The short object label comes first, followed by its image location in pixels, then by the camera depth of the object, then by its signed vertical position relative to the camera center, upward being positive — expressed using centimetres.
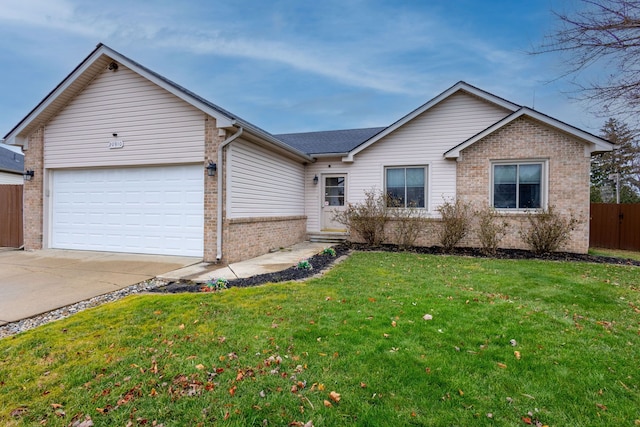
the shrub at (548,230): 898 -46
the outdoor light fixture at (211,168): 746 +100
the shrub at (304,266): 677 -119
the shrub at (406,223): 1036 -38
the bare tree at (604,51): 545 +304
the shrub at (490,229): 926 -47
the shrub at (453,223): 988 -32
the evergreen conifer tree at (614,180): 1947 +259
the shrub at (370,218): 1064 -22
